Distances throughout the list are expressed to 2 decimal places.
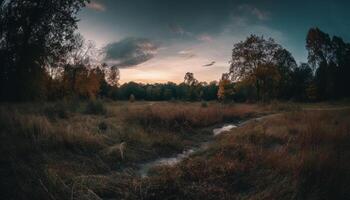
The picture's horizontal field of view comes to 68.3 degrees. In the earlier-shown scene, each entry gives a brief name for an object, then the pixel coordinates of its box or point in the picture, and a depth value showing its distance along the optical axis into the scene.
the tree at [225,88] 47.75
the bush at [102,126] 9.98
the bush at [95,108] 17.72
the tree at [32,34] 9.66
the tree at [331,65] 42.00
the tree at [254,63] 33.03
